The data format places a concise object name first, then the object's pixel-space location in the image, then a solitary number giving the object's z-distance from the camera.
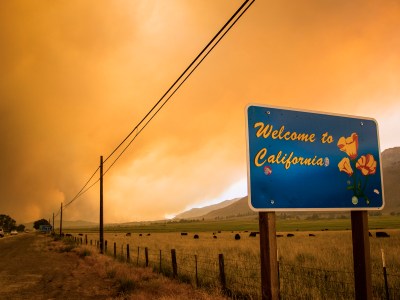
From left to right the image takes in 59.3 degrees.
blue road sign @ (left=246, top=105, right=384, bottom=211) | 4.09
